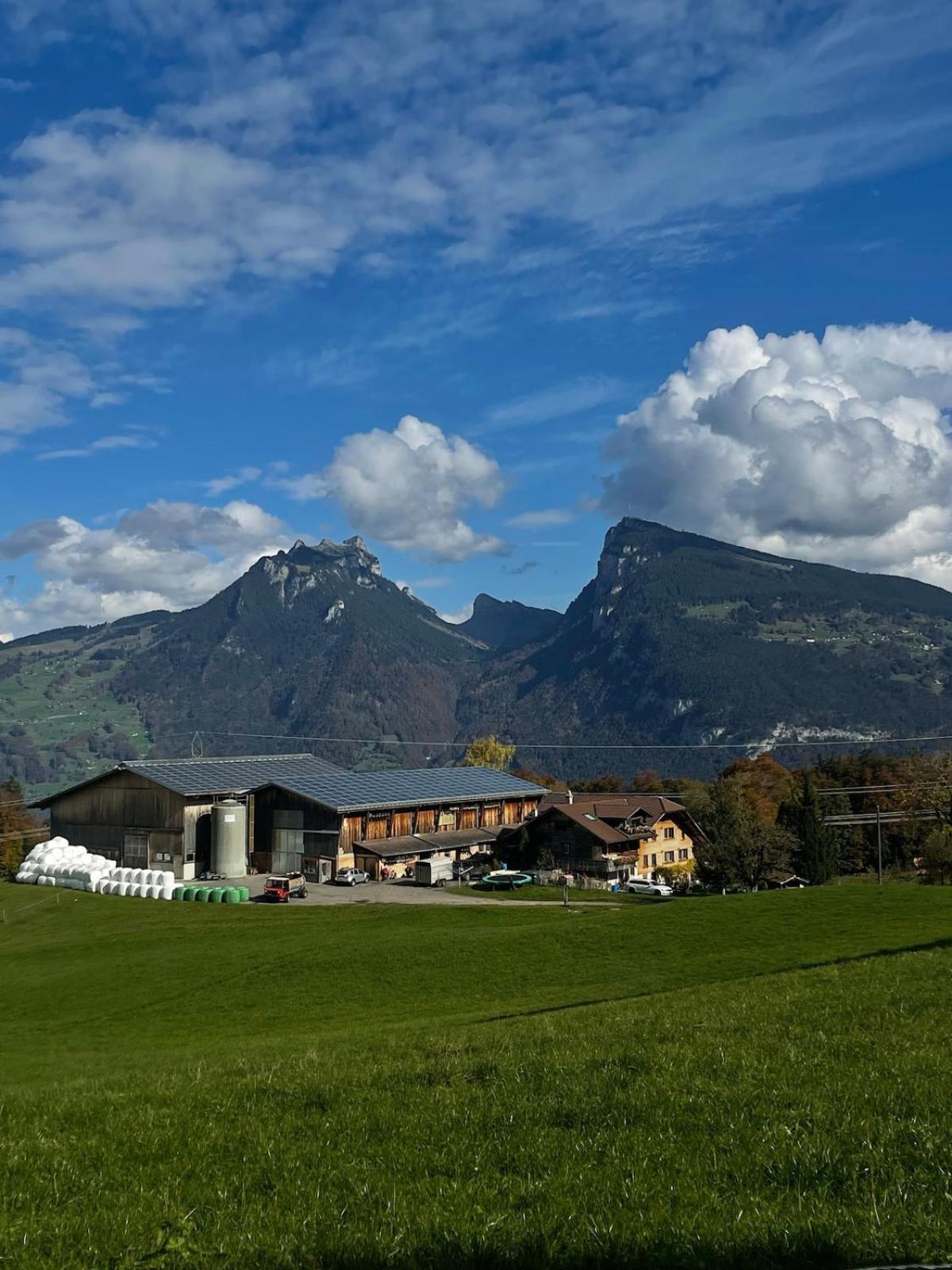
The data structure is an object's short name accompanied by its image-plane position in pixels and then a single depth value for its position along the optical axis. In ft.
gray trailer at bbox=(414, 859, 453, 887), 285.84
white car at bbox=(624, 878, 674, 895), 262.06
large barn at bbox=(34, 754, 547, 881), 312.50
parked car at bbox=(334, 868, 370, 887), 293.23
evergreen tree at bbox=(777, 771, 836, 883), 281.54
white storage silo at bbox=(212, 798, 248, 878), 311.27
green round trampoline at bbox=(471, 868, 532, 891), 272.10
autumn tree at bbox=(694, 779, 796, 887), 260.62
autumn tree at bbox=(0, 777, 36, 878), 361.71
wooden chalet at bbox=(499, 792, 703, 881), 305.73
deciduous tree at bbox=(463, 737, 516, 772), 626.64
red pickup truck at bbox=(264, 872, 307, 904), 261.24
